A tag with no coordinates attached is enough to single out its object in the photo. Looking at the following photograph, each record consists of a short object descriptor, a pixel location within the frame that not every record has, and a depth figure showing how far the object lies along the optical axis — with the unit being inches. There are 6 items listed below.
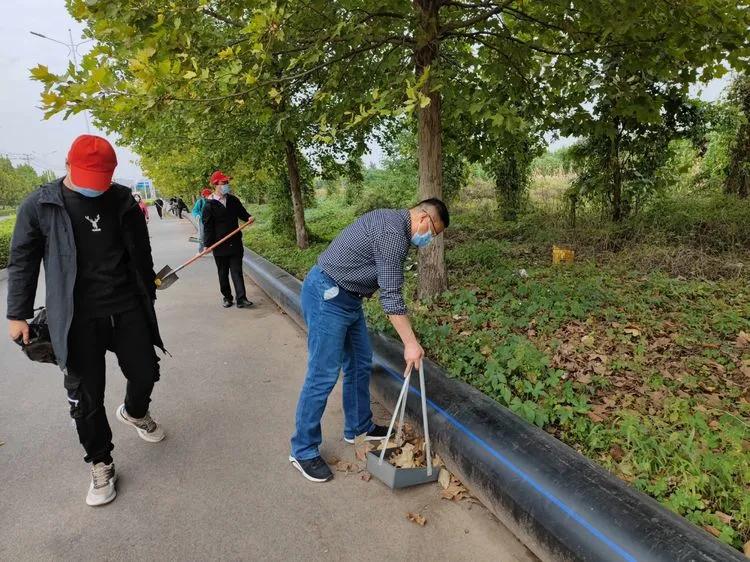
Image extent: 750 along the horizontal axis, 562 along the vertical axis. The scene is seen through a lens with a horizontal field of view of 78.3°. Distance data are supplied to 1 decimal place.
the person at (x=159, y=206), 1311.3
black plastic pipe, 73.2
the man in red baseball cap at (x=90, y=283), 99.0
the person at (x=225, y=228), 261.7
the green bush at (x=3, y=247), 461.7
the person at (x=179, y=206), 1267.0
